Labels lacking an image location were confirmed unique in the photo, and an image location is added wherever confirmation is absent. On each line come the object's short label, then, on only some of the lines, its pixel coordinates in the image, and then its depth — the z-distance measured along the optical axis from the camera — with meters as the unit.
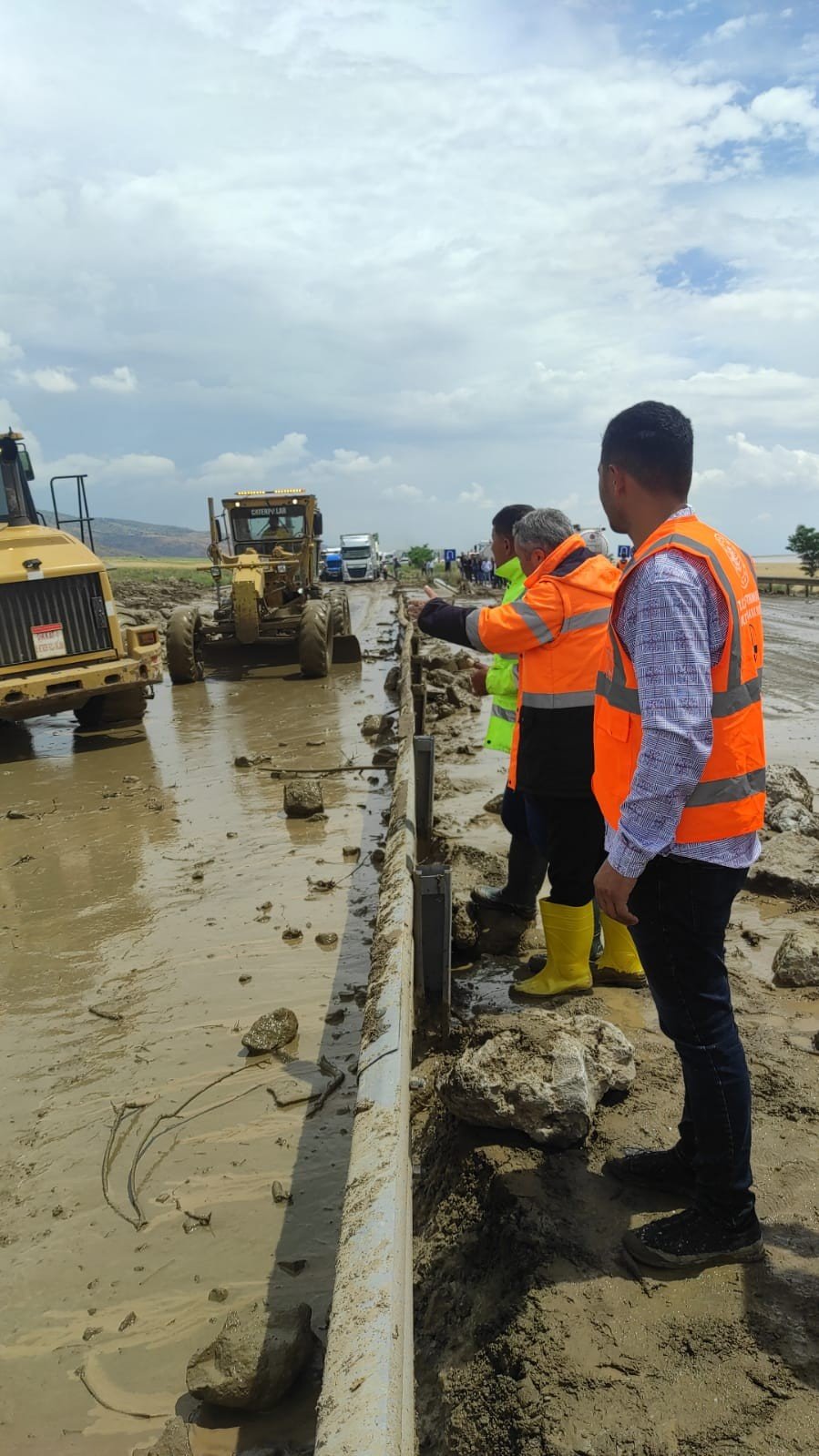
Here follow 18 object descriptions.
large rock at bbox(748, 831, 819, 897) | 4.80
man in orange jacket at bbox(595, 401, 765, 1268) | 1.99
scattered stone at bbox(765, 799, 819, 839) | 5.66
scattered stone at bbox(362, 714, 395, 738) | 8.93
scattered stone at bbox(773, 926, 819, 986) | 3.76
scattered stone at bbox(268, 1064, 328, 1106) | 3.17
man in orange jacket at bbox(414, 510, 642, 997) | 3.37
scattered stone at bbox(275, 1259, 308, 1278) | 2.42
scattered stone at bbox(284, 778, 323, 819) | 6.36
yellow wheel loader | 8.42
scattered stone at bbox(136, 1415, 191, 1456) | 1.92
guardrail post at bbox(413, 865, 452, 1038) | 3.50
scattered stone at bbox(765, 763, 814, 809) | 6.07
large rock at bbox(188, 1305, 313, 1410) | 2.02
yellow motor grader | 12.54
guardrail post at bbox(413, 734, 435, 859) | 5.59
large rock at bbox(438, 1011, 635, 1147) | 2.55
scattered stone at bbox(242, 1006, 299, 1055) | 3.46
